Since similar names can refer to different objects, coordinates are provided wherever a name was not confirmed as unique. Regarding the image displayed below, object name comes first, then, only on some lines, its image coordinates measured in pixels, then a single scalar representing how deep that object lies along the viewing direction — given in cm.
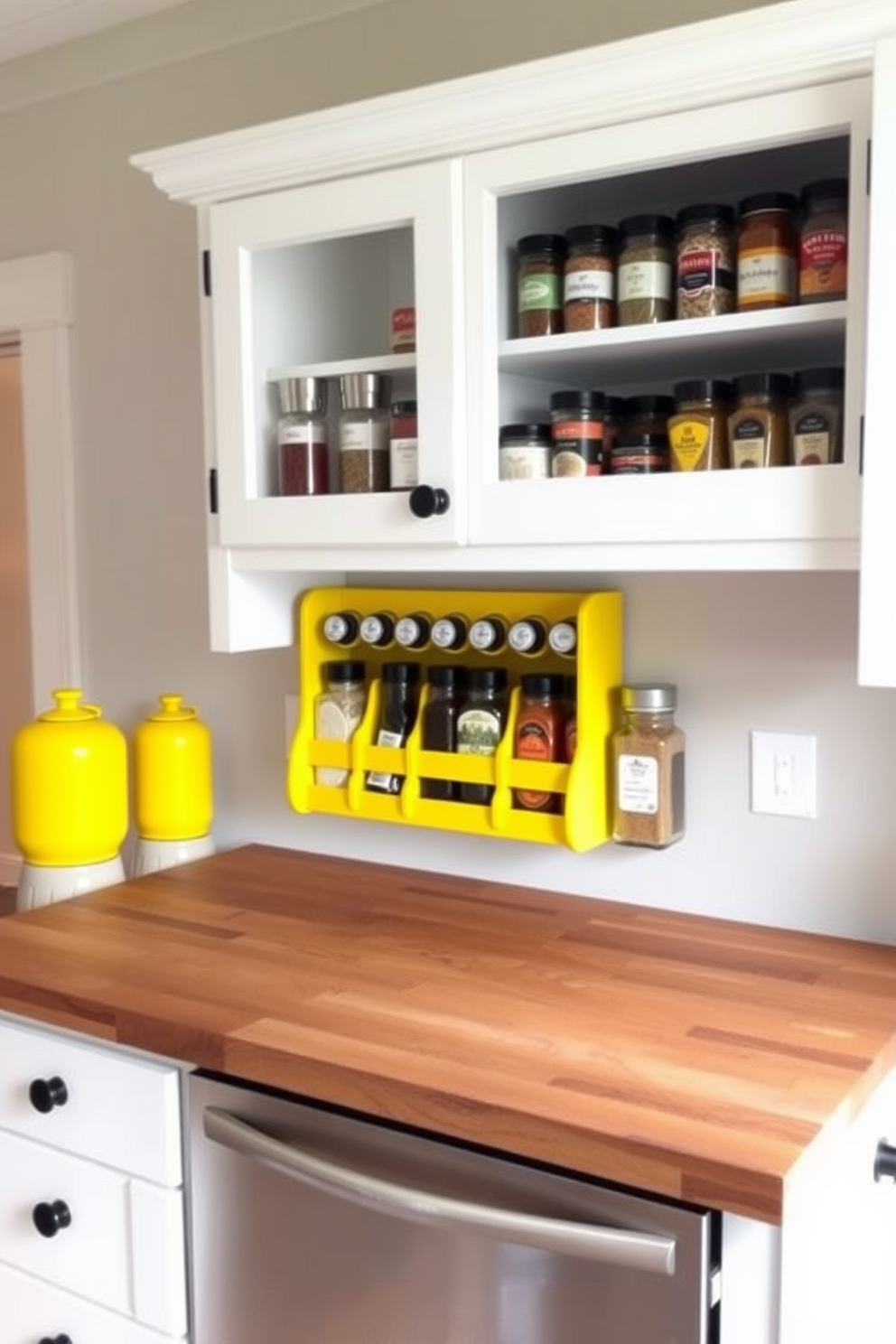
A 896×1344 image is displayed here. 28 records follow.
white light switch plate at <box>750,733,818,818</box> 162
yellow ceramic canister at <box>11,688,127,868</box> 191
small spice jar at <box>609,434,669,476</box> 145
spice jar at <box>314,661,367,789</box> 186
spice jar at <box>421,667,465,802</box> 177
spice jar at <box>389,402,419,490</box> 158
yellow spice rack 166
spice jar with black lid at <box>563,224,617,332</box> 148
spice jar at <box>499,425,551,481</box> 151
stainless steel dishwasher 110
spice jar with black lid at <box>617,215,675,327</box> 145
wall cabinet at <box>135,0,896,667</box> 126
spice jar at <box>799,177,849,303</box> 132
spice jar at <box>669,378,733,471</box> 142
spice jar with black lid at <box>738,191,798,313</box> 137
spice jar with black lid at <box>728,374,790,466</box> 139
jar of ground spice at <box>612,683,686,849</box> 165
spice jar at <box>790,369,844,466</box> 134
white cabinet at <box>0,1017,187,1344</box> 142
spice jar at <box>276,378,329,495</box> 168
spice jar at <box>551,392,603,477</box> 150
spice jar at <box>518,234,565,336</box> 150
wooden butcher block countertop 112
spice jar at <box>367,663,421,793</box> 181
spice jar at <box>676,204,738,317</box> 141
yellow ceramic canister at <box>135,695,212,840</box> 203
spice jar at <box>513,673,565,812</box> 168
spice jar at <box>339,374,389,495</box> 164
